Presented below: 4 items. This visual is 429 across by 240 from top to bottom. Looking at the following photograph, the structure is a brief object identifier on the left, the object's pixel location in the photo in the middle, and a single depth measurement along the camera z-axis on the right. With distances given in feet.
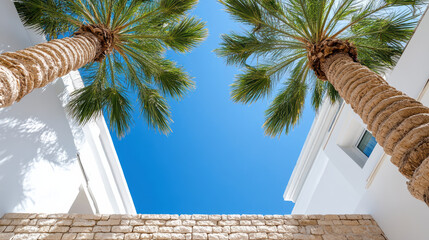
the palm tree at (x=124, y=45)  21.32
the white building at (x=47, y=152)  19.54
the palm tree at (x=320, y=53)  13.56
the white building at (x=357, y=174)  18.08
